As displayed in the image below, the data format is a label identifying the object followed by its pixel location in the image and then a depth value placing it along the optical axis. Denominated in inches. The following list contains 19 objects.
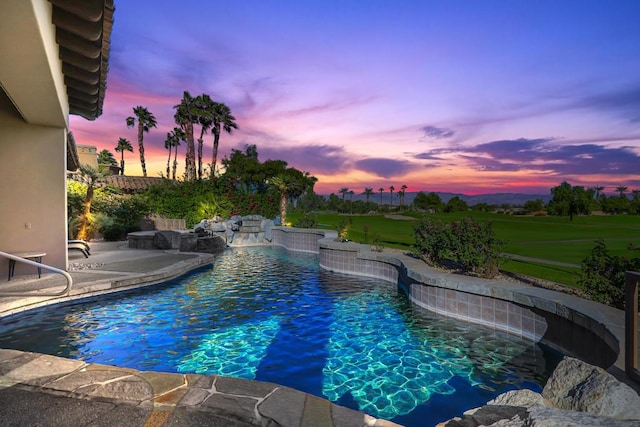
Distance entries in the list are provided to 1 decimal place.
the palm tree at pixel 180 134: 1744.3
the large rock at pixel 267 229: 807.1
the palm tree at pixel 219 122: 1534.2
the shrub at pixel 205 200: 1018.7
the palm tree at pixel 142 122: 1894.7
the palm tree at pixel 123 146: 2389.3
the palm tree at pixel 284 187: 1016.9
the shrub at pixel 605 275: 217.0
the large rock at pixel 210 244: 651.8
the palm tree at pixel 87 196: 688.9
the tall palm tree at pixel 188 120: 1517.0
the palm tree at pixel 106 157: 2443.4
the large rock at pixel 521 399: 102.3
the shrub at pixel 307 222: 792.3
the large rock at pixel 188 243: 611.8
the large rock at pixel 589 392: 88.4
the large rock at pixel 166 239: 624.1
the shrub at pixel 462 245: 314.2
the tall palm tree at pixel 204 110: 1502.2
